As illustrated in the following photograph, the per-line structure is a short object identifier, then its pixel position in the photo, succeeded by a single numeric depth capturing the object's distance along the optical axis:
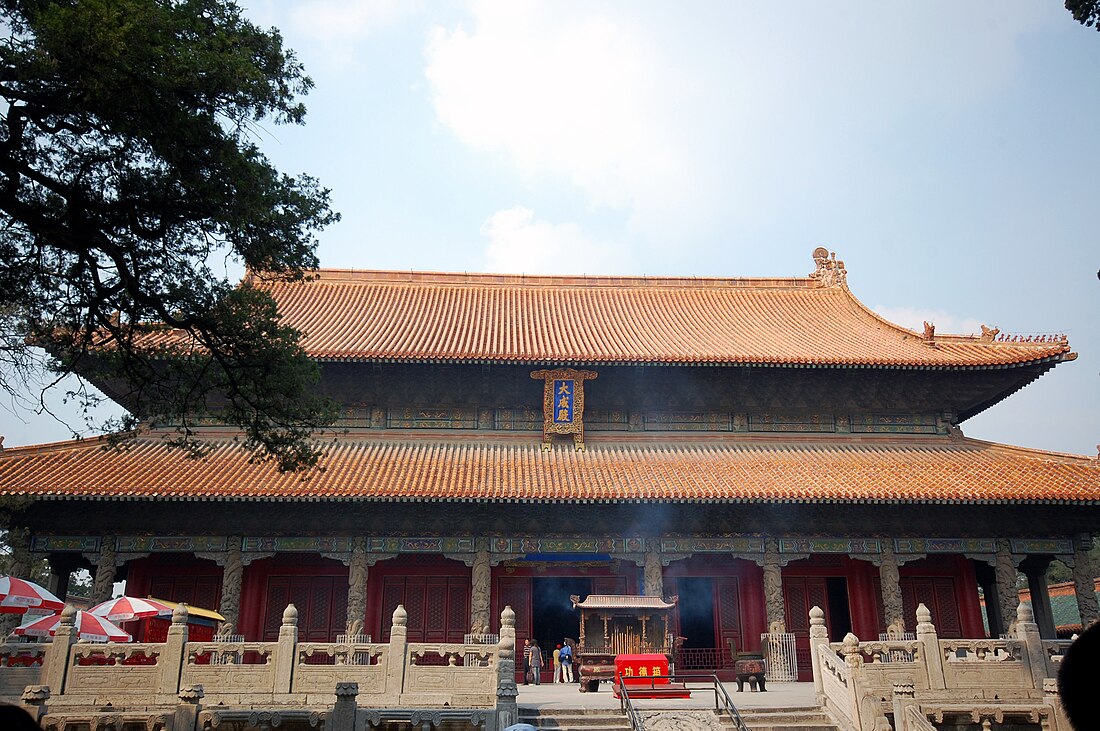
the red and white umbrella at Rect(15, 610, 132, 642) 14.41
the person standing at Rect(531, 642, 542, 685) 17.81
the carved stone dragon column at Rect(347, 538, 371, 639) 17.69
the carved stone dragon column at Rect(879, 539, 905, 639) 18.36
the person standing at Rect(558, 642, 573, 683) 17.97
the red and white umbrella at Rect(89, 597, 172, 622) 14.99
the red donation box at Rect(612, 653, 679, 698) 13.52
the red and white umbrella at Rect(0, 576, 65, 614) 14.20
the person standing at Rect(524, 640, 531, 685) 17.91
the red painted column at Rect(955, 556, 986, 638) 19.64
